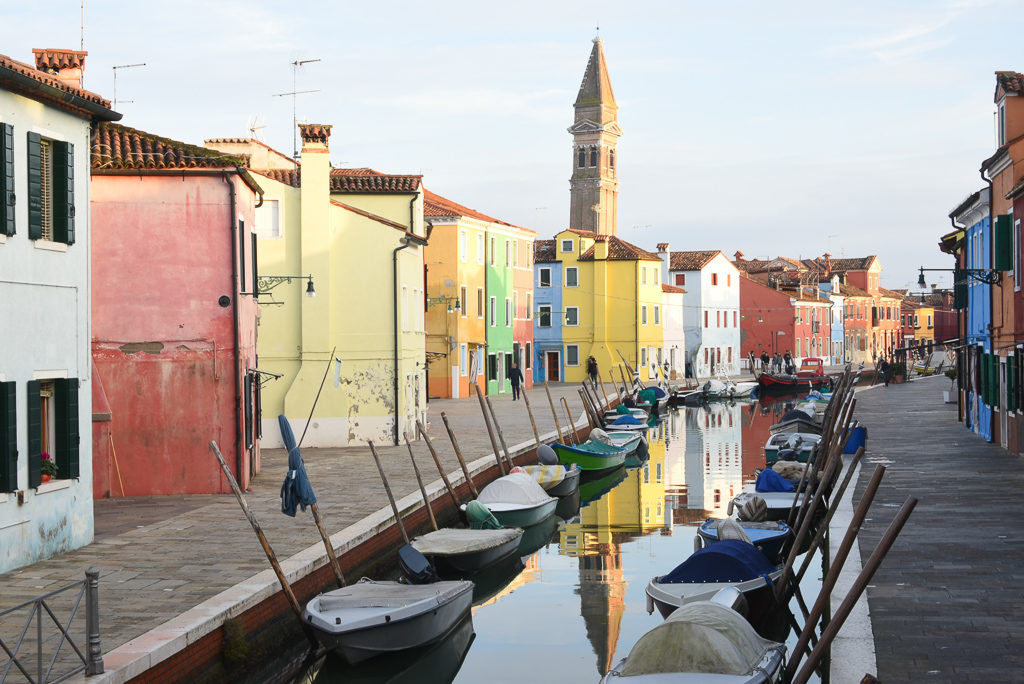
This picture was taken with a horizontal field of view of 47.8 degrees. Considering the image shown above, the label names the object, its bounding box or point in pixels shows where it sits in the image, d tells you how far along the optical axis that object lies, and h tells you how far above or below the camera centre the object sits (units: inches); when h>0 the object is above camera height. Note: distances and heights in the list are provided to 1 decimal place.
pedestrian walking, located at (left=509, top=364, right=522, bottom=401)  1790.1 -66.9
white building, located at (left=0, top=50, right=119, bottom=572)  525.7 +12.6
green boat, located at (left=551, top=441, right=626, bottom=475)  1147.9 -123.8
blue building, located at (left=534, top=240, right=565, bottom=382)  2501.2 +35.7
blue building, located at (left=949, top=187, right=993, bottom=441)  1092.5 +19.2
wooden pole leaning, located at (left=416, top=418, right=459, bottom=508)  779.7 -102.9
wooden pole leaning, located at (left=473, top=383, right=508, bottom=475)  941.2 -96.4
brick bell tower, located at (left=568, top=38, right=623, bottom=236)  4512.8 +739.6
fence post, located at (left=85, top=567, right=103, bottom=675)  353.1 -89.6
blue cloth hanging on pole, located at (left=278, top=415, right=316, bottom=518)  539.2 -68.7
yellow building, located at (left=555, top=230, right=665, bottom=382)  2470.5 +71.4
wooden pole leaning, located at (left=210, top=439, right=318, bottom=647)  480.4 -96.0
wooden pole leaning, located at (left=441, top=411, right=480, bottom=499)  858.1 -101.7
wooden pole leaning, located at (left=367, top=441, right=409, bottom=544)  653.9 -101.0
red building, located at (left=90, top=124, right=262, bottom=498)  796.6 +17.9
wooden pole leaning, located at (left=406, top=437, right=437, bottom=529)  711.1 -103.2
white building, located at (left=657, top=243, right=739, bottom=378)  2881.4 +77.6
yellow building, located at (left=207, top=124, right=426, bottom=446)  1089.4 +24.6
